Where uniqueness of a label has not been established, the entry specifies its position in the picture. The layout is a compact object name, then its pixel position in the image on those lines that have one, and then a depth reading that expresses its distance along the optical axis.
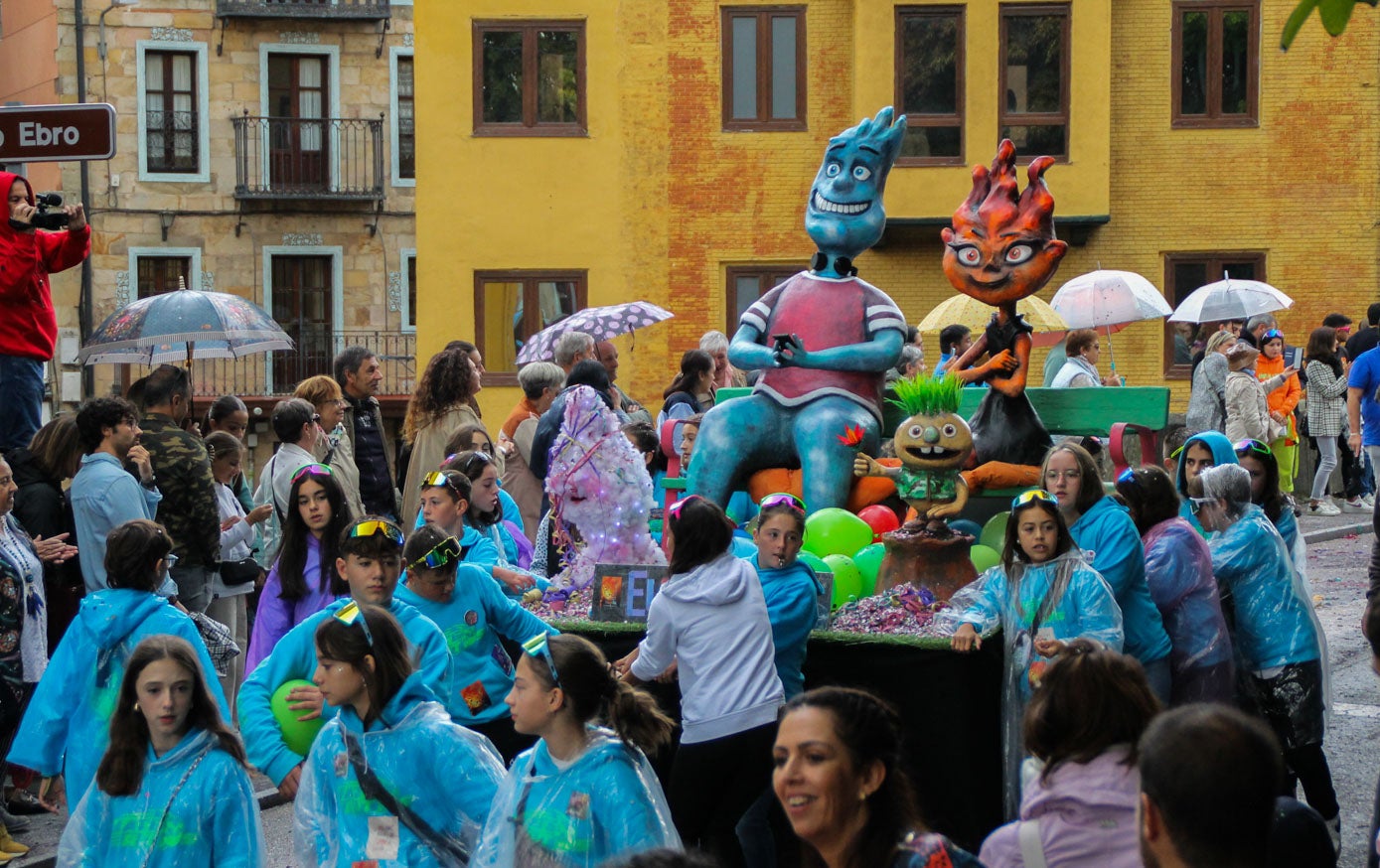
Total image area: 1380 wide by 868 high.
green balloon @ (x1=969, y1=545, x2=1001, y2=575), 7.89
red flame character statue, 8.54
